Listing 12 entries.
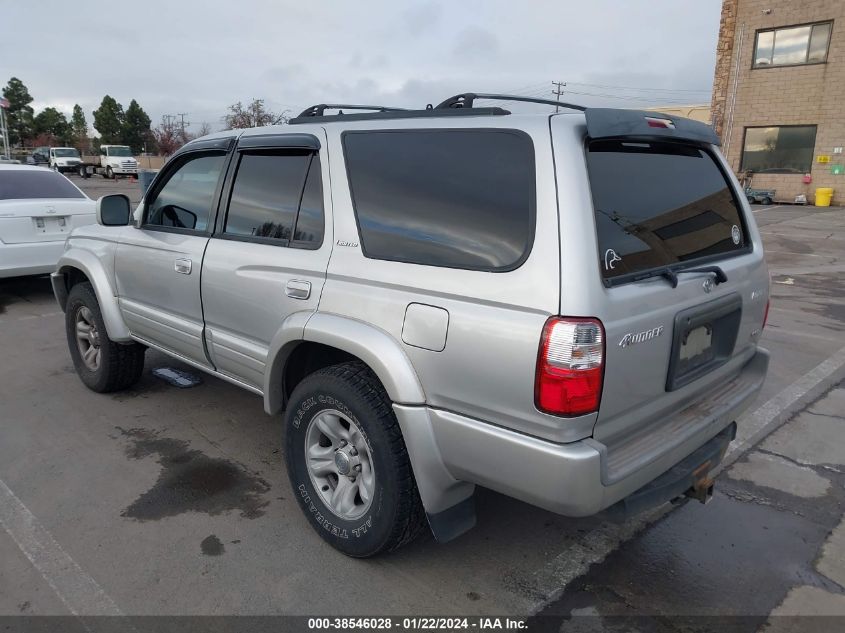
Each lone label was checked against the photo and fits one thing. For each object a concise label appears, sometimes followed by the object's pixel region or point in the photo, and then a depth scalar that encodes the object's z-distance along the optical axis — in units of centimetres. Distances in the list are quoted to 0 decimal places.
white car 736
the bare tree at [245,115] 4444
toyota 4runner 213
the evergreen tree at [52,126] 7369
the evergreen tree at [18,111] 7194
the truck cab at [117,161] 4297
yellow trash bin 2567
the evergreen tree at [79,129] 7508
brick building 2538
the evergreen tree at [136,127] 7281
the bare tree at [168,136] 6962
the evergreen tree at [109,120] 7112
